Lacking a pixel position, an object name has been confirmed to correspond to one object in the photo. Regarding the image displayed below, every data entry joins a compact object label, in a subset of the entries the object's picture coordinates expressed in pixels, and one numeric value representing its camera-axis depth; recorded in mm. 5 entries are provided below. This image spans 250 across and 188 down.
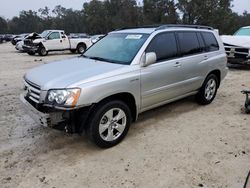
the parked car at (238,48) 7344
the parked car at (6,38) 35544
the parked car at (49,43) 13699
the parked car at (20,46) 15791
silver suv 2551
